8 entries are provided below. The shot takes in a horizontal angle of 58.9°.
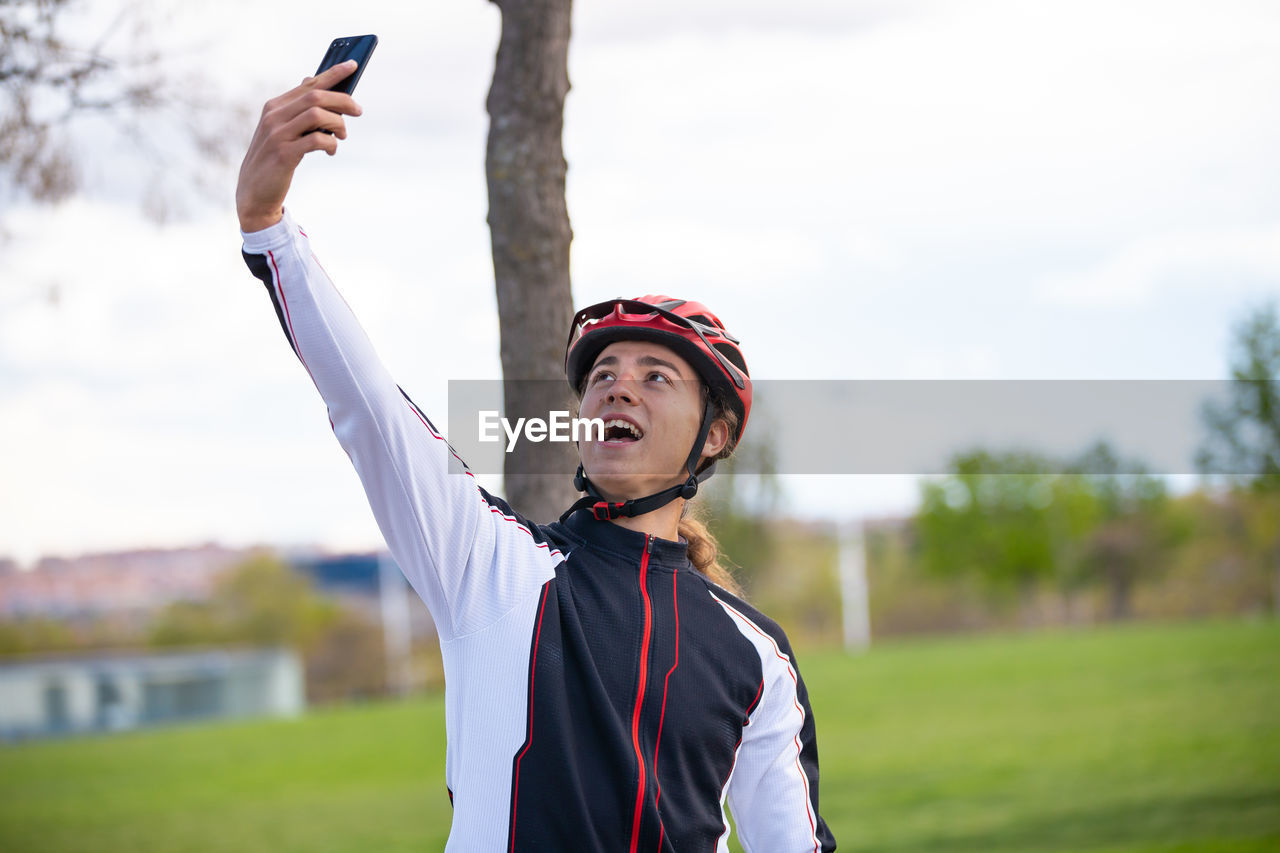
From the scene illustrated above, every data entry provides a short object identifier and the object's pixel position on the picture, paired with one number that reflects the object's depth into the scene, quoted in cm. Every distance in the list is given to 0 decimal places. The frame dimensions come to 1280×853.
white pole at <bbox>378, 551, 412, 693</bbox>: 5816
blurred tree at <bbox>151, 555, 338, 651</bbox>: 5884
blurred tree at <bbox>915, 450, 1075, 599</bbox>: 6988
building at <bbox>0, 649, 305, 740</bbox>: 4606
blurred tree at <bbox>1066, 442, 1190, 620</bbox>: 6500
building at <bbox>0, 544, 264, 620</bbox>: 5578
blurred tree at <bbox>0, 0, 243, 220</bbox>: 477
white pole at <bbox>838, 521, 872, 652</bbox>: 6550
